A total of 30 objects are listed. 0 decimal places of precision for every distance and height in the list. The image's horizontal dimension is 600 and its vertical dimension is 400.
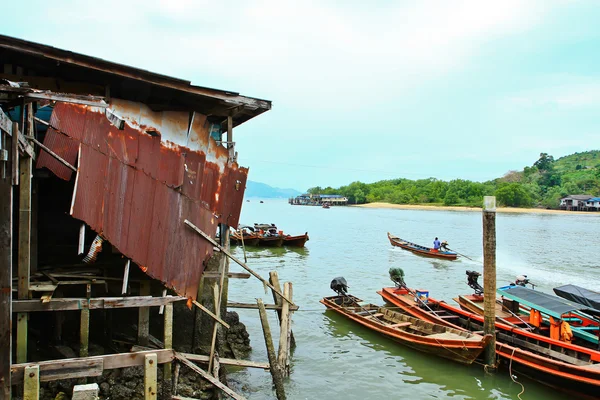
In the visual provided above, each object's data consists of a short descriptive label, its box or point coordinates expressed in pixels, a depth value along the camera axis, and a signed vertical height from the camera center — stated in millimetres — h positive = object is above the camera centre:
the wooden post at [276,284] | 9883 -1807
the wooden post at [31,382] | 5480 -2230
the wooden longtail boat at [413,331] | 11117 -3579
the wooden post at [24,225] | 5531 -326
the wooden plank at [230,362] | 7795 -2899
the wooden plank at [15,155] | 4922 +476
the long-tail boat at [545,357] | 9234 -3435
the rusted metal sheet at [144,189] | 6039 +170
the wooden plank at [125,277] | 6723 -1162
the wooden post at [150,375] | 6352 -2478
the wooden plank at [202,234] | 7688 -579
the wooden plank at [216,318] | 7770 -2036
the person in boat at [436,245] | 30772 -2862
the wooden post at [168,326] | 7180 -2005
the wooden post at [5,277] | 4906 -872
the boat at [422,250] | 30078 -3326
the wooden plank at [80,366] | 5566 -2224
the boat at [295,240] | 33781 -2878
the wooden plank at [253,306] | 9615 -2314
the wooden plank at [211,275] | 8898 -1465
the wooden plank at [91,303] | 6032 -1482
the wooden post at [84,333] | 6762 -2020
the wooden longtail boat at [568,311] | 10688 -2595
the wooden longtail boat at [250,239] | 32866 -2760
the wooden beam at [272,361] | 8320 -2937
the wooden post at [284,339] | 9148 -2790
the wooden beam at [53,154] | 5555 +563
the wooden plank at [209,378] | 6992 -2836
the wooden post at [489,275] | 11062 -1781
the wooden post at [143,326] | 7699 -2158
